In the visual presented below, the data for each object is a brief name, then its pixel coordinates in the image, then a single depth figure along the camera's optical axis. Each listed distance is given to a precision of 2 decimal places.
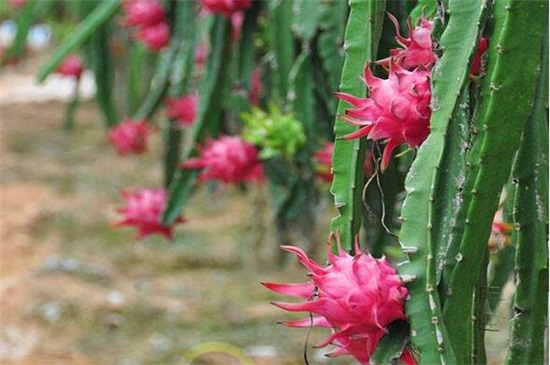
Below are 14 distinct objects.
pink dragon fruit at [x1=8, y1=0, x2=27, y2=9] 8.52
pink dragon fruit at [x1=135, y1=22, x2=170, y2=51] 4.97
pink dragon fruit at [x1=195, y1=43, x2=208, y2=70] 5.04
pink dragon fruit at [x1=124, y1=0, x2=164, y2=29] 4.79
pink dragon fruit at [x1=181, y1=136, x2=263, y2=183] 4.00
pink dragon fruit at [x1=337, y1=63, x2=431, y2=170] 1.72
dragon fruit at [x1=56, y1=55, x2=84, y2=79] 8.05
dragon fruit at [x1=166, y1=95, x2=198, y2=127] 5.16
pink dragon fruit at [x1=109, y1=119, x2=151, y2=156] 6.51
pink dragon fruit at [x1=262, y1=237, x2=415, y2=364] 1.52
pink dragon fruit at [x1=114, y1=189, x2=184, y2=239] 4.29
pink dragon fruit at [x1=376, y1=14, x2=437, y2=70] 1.81
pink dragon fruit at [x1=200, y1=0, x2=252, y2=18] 3.89
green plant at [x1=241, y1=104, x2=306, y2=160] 4.07
